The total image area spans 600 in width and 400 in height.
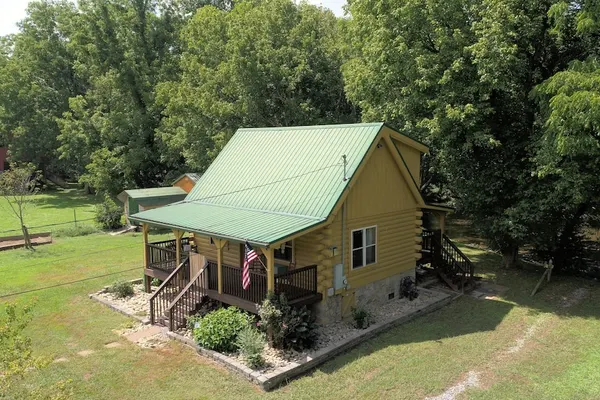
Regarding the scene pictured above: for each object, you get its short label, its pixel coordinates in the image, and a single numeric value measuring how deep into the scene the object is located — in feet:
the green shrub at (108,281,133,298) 54.54
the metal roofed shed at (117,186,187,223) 92.02
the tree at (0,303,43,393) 22.03
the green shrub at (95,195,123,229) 100.17
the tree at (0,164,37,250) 86.45
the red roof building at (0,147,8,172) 208.84
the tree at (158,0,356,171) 91.20
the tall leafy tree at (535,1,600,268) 45.27
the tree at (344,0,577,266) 54.44
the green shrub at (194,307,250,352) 38.91
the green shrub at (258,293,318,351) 38.47
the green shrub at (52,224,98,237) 95.20
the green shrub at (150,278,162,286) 56.44
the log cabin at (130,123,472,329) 42.75
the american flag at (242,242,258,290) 38.42
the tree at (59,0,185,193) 124.67
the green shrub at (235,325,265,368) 35.81
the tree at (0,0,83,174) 172.04
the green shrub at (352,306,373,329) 43.83
